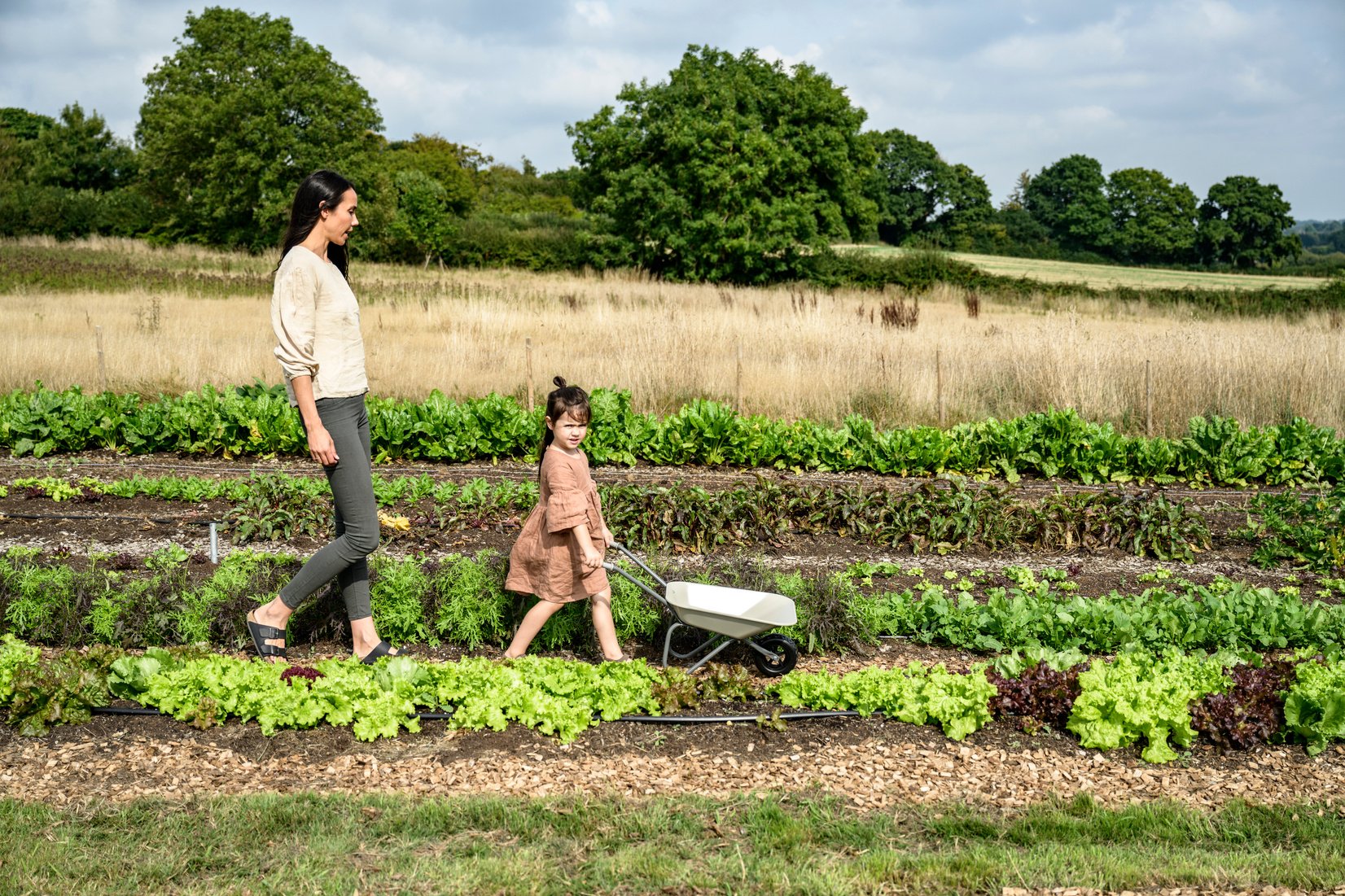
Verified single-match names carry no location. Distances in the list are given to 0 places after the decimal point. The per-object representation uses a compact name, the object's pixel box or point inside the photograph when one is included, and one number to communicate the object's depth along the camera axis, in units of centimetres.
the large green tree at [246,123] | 3284
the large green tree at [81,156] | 4672
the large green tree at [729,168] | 3045
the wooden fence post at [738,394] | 1084
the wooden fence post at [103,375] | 1127
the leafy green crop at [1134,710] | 391
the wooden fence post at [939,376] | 1077
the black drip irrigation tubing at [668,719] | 412
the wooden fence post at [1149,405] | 1050
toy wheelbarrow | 430
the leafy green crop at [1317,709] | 393
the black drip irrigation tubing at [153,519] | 691
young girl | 441
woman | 418
